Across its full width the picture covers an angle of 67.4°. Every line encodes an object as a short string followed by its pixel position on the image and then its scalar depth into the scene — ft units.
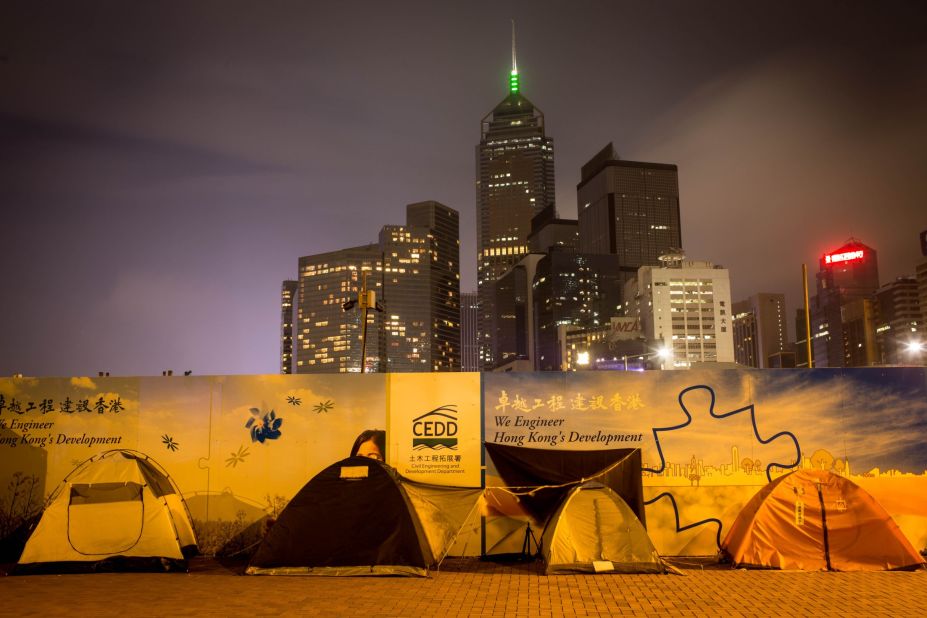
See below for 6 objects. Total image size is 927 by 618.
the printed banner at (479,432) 38.73
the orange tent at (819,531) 34.01
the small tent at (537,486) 37.19
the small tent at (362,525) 33.78
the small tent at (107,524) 35.29
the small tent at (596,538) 33.65
